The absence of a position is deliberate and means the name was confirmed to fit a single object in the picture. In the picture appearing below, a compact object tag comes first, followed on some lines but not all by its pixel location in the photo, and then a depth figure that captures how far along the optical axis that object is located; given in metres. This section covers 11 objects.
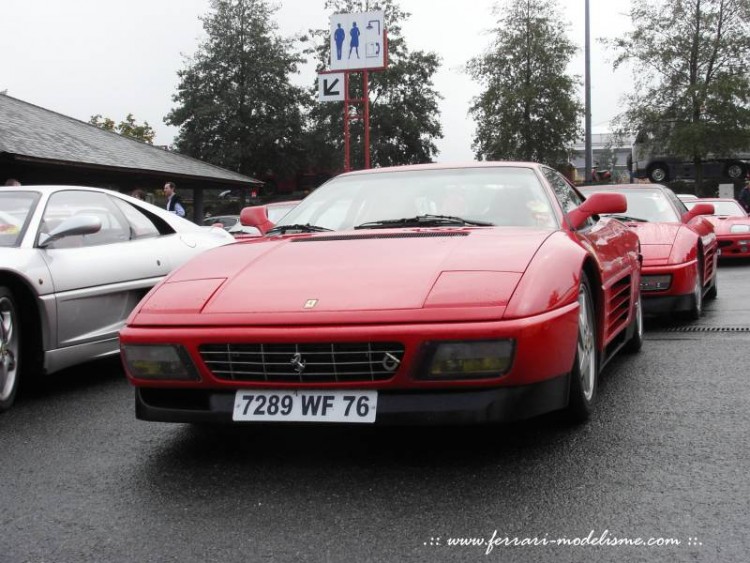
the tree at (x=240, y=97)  54.31
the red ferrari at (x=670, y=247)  6.80
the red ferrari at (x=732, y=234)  14.38
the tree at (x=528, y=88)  45.31
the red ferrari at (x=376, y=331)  3.03
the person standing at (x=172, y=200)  14.57
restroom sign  19.95
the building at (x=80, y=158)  16.17
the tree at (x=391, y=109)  55.00
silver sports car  4.73
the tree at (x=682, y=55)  37.50
